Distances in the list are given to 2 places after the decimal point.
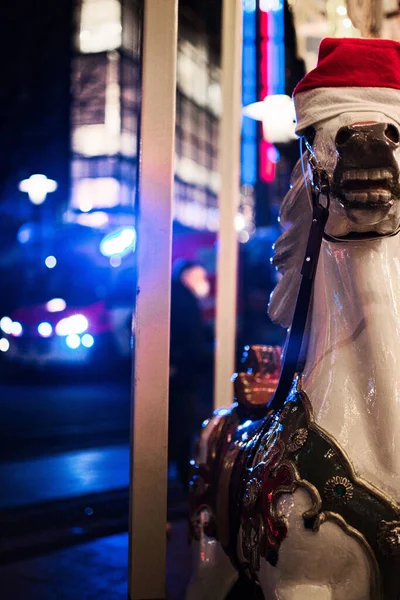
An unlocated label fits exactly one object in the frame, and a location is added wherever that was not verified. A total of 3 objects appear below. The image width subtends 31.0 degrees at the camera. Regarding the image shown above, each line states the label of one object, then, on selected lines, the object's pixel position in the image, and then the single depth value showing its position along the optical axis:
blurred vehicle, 11.33
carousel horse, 1.62
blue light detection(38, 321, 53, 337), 11.28
